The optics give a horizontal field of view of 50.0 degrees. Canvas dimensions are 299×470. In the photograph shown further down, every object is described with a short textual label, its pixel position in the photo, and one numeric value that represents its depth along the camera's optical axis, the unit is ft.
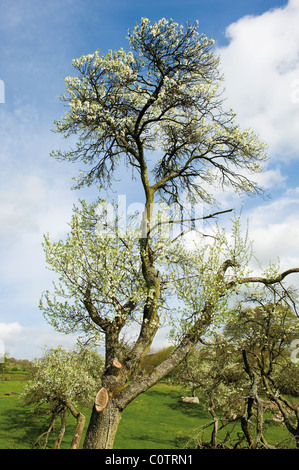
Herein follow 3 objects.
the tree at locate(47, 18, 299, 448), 37.99
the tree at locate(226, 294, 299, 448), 27.09
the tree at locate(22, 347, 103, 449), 66.49
